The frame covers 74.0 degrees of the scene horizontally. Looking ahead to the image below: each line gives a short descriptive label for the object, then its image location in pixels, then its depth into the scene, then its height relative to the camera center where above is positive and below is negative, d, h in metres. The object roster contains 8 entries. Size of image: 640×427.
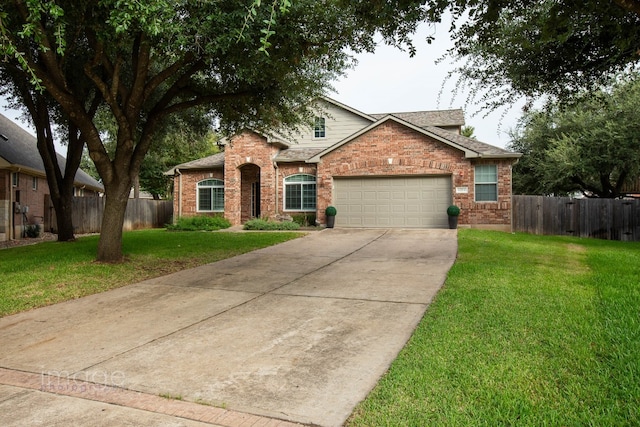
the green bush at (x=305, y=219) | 19.39 -0.41
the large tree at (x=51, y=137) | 13.27 +2.44
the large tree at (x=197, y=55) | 6.36 +2.97
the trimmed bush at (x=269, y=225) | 18.23 -0.64
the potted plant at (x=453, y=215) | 16.61 -0.23
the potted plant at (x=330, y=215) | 18.06 -0.22
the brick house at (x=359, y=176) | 17.09 +1.48
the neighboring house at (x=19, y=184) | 16.56 +1.20
